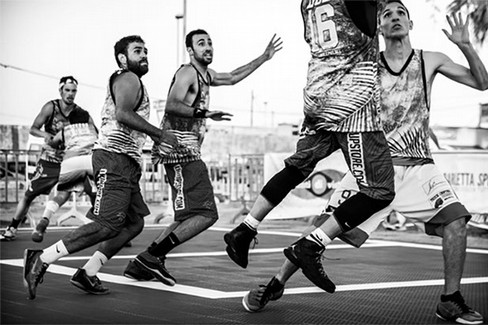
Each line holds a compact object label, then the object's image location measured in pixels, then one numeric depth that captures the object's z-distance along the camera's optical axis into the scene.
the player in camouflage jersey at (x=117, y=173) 5.21
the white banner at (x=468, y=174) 10.34
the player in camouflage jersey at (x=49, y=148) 9.08
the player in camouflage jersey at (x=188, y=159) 5.85
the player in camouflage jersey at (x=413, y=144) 4.41
